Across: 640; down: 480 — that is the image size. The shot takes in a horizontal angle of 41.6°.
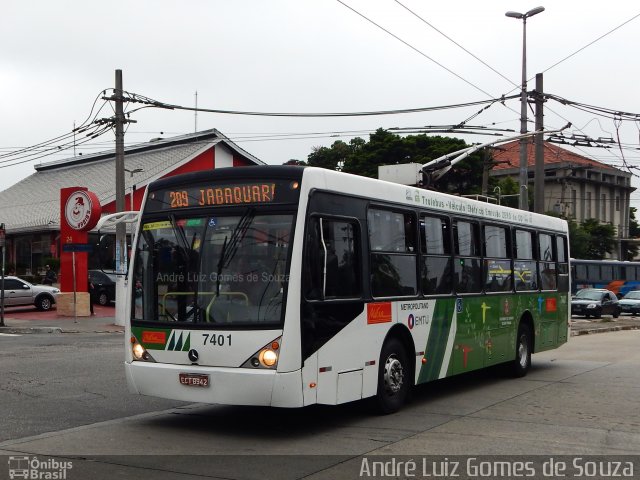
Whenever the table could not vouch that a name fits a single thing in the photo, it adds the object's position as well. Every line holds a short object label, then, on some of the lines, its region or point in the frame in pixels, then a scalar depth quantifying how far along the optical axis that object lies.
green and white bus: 8.48
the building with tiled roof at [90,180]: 44.53
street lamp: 26.66
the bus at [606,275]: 50.91
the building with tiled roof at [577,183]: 74.19
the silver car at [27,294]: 32.41
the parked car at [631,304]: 43.81
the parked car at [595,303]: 39.38
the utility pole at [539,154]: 27.45
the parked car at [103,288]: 36.16
